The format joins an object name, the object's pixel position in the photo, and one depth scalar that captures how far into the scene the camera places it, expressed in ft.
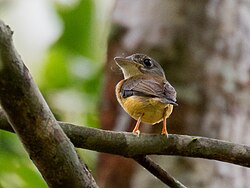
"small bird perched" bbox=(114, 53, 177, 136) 19.74
